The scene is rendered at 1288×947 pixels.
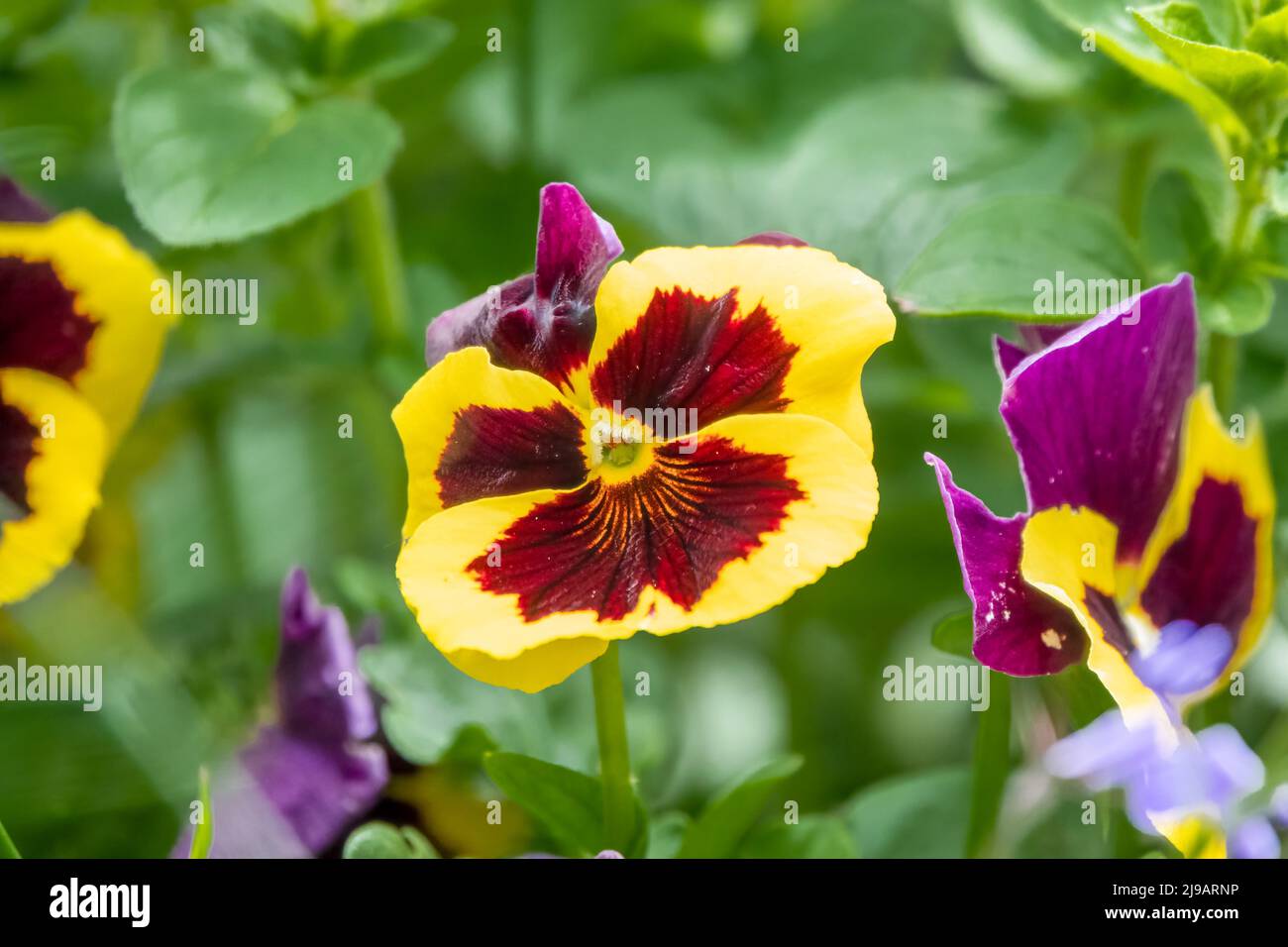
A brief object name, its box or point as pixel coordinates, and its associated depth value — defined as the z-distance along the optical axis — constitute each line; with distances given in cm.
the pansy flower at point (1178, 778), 47
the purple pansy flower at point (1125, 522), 47
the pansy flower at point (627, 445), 47
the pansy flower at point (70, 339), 50
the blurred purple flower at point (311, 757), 51
